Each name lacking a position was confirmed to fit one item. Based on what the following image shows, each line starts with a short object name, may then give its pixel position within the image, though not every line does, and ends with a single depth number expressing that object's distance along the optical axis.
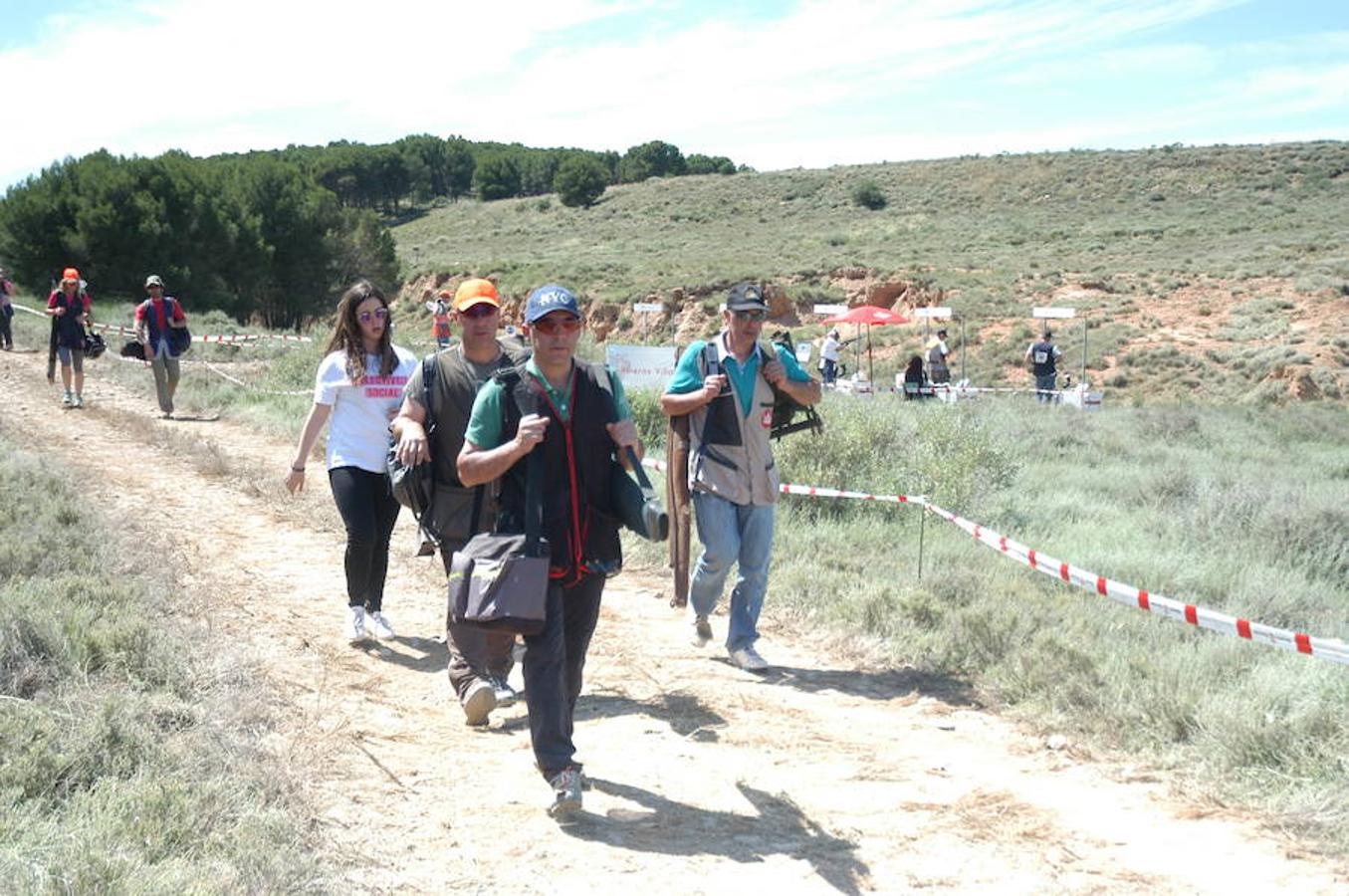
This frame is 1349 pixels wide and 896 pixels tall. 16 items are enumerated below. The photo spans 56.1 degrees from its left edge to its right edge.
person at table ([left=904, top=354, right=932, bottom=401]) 24.33
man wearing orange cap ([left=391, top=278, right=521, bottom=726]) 5.59
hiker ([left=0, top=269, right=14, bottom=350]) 24.17
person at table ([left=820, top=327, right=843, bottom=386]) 29.80
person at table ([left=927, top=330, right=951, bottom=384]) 26.84
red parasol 28.41
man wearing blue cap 4.52
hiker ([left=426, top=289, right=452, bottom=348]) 27.28
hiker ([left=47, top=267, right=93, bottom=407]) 16.27
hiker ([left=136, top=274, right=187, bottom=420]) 15.85
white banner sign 13.75
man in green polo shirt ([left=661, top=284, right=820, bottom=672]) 6.55
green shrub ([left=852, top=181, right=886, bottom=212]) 74.44
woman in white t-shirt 6.79
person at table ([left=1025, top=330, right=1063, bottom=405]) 25.39
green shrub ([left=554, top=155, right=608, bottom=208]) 91.31
